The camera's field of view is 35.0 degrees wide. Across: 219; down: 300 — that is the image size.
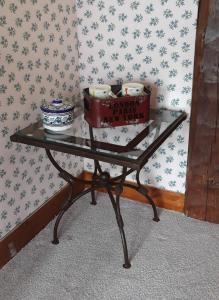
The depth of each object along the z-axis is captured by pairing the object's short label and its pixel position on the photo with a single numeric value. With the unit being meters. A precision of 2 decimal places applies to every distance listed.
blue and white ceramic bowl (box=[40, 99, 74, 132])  1.45
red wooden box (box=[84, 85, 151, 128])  1.43
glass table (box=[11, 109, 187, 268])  1.30
